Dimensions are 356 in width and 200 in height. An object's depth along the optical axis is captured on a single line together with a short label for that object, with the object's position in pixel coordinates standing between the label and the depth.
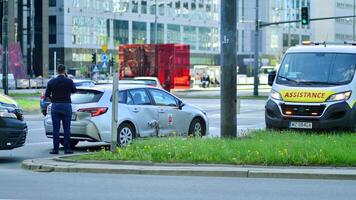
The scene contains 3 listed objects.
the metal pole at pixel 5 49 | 36.56
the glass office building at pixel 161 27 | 98.56
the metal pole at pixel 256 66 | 50.25
